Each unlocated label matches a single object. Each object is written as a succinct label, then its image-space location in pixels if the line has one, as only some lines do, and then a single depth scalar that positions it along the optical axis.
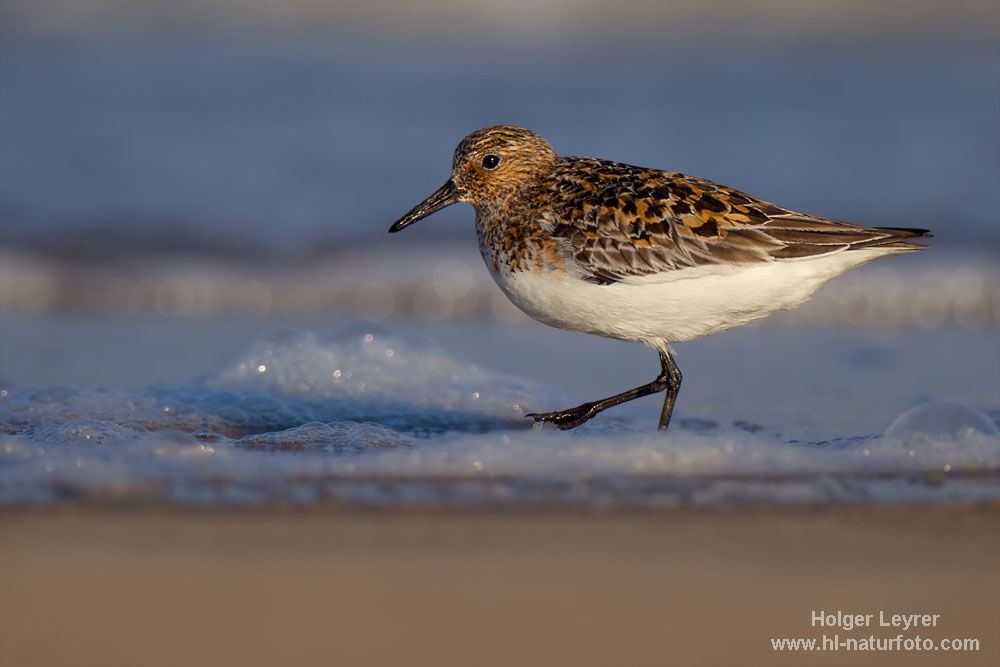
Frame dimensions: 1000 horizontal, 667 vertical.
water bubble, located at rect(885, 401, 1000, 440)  8.94
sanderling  8.84
